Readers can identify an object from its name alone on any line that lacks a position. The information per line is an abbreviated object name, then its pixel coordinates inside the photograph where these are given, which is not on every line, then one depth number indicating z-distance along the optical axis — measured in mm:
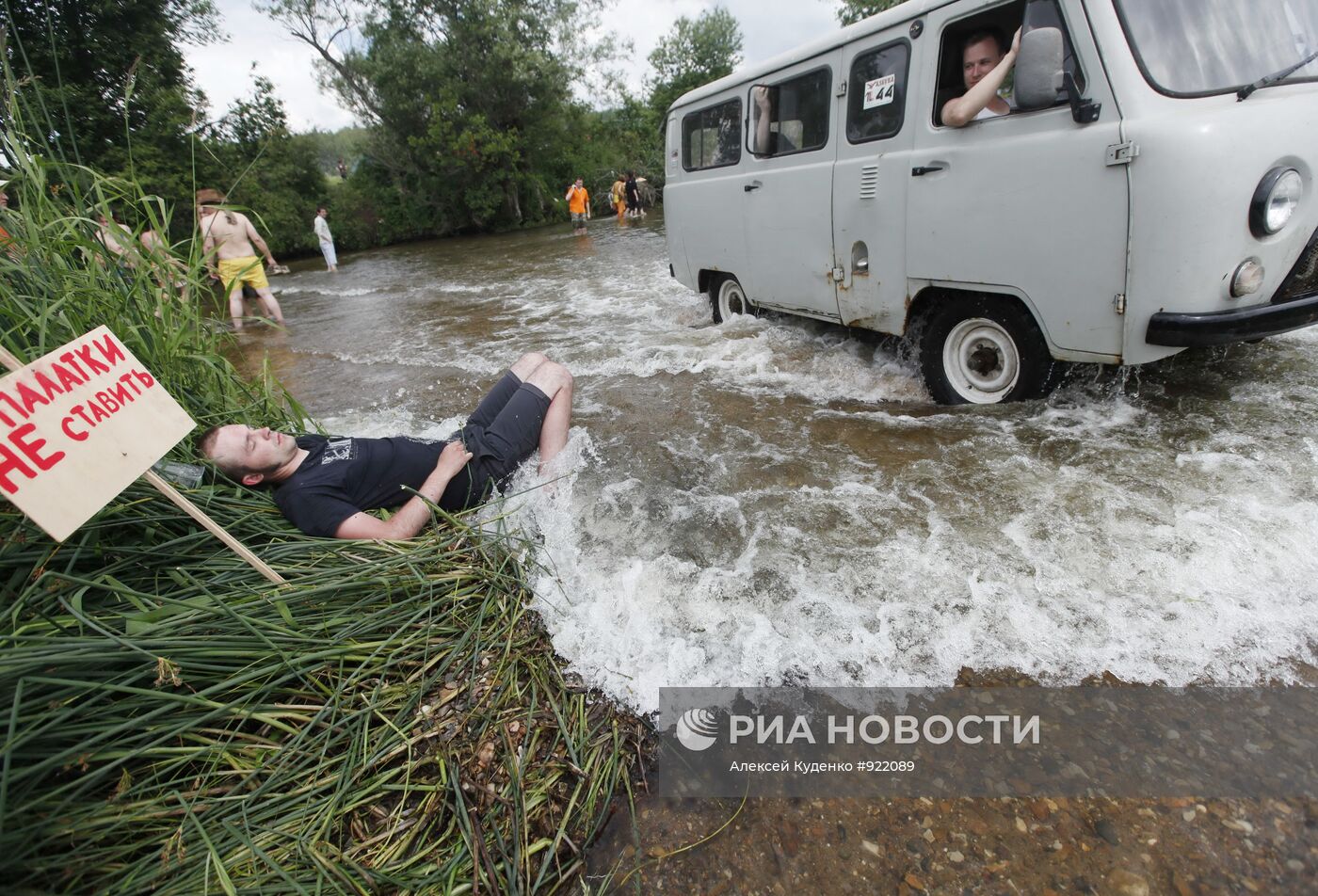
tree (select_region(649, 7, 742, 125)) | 43719
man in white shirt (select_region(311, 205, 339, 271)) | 17297
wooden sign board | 1660
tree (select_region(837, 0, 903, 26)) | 30188
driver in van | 3264
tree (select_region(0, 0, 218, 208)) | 16578
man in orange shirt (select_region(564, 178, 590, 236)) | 21500
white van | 2688
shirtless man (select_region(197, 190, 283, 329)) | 8930
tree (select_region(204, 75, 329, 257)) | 21078
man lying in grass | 2787
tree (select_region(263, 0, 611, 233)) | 25203
